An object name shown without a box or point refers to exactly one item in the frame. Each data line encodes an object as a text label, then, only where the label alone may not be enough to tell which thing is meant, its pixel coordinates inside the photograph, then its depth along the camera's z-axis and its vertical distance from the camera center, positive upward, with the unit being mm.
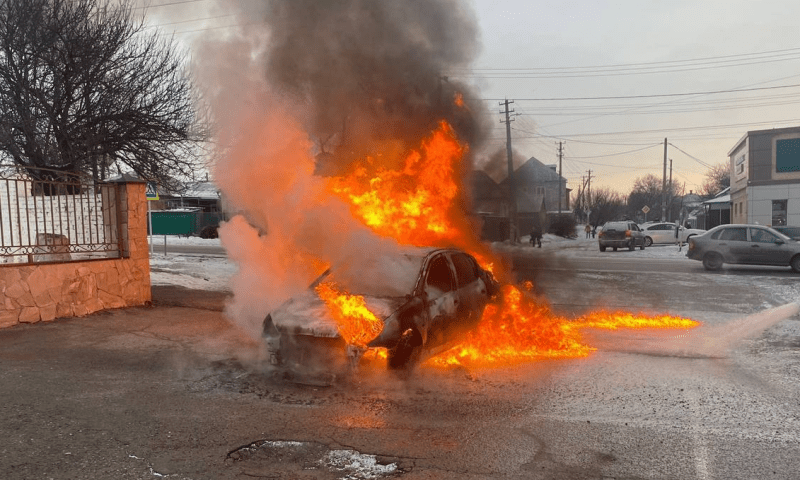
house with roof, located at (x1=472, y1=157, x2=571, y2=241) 12594 +499
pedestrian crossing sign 14634 +858
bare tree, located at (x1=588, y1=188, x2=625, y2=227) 62644 +1027
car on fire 5492 -1011
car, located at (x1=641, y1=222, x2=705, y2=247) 32312 -1138
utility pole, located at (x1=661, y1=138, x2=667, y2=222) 43219 +1060
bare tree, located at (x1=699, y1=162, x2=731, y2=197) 81312 +5266
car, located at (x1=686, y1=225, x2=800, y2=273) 16562 -1053
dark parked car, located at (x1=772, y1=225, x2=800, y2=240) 20828 -729
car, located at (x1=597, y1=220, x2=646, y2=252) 26859 -1001
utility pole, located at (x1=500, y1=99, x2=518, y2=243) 13280 +521
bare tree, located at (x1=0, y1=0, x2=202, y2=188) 10317 +2687
